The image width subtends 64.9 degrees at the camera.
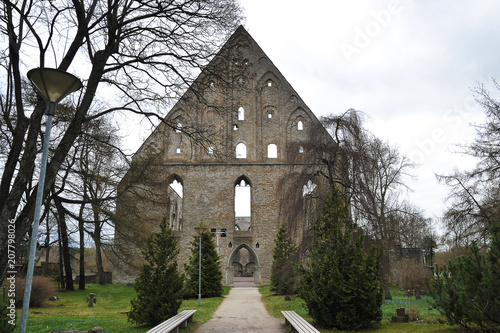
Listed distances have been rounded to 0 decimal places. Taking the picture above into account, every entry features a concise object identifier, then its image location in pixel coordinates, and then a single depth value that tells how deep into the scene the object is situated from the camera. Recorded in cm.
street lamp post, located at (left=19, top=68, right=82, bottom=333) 461
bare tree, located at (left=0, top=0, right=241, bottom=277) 721
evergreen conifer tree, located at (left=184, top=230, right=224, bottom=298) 1797
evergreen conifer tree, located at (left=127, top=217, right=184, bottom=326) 901
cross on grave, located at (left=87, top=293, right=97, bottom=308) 1461
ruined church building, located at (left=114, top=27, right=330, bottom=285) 2502
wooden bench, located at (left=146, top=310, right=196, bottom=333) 694
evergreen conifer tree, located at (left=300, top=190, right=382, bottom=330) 820
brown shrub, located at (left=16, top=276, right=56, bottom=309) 1418
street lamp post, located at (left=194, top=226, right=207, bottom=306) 1467
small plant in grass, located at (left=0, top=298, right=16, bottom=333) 500
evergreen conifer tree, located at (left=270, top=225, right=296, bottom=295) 1736
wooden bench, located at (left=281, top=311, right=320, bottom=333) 679
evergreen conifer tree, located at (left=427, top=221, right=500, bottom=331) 658
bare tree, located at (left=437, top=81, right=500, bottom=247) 1154
